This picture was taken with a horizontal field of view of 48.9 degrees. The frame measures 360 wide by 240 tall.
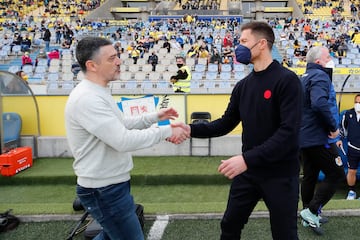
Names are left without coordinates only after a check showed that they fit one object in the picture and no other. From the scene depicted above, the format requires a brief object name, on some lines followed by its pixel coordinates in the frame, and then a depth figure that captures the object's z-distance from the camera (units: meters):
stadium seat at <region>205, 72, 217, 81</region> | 13.76
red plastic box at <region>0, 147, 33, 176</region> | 6.45
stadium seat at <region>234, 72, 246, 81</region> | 13.54
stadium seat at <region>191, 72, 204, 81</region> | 13.96
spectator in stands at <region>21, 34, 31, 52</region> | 21.62
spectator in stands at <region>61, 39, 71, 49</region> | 21.36
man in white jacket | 2.27
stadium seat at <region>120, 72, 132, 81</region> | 14.25
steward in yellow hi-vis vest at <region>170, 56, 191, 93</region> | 9.81
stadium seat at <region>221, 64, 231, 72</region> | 14.54
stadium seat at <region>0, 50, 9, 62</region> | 20.34
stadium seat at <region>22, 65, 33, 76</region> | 15.48
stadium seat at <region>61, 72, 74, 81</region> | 13.94
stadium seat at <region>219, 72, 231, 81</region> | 13.56
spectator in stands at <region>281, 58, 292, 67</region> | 15.10
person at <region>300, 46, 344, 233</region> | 3.46
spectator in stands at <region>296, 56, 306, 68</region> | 14.90
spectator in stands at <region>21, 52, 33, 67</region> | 16.92
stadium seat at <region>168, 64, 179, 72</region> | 14.96
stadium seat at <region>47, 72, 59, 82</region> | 14.12
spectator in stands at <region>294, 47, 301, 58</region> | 17.38
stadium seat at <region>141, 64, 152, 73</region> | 15.34
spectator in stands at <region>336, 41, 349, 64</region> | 17.14
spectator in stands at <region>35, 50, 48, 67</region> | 20.32
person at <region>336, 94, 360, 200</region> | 5.40
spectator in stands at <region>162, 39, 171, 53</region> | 19.67
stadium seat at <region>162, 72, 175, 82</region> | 14.13
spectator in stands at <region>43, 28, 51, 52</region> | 22.14
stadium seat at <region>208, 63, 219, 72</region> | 14.73
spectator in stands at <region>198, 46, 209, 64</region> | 16.98
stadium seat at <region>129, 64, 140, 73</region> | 15.66
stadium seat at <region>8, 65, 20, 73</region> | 16.10
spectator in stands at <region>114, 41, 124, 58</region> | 18.48
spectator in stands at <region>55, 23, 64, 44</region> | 23.83
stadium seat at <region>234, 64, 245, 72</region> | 14.50
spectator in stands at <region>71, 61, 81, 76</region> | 14.10
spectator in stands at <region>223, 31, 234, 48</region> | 19.89
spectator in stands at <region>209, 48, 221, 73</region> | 15.88
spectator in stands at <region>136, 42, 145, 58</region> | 18.98
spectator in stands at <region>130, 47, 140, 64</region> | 17.40
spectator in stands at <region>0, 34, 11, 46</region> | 22.70
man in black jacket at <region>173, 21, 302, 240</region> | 2.47
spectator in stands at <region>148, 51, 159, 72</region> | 15.61
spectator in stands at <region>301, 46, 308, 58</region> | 16.89
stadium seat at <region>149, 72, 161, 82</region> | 14.00
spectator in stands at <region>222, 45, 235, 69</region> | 16.25
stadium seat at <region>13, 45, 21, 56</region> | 21.21
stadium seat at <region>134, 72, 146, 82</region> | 14.23
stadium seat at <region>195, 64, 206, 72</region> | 14.86
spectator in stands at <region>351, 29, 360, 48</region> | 20.30
